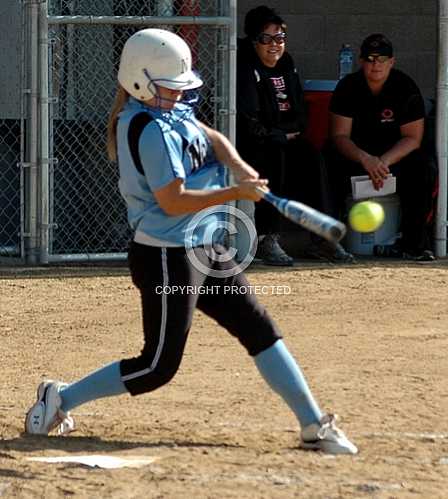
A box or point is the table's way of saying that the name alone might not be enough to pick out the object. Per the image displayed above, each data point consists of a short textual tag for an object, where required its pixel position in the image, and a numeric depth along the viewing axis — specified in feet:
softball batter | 30.78
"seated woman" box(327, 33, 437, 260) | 61.72
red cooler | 67.67
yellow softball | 38.73
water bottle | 69.62
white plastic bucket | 63.72
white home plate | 31.22
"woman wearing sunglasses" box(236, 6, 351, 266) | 60.34
